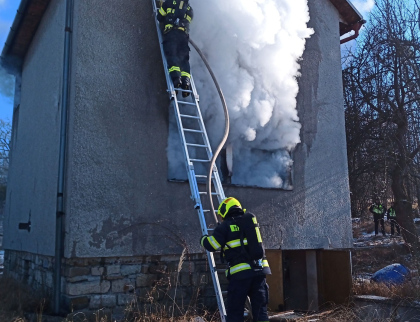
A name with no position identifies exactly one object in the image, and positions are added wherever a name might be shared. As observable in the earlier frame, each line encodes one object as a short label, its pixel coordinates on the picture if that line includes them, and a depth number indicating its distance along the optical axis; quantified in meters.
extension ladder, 4.79
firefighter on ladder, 5.77
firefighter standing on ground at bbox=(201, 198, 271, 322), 4.12
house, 5.25
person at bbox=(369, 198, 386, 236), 14.37
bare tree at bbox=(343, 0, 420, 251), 11.56
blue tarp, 7.62
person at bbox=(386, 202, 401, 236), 14.40
